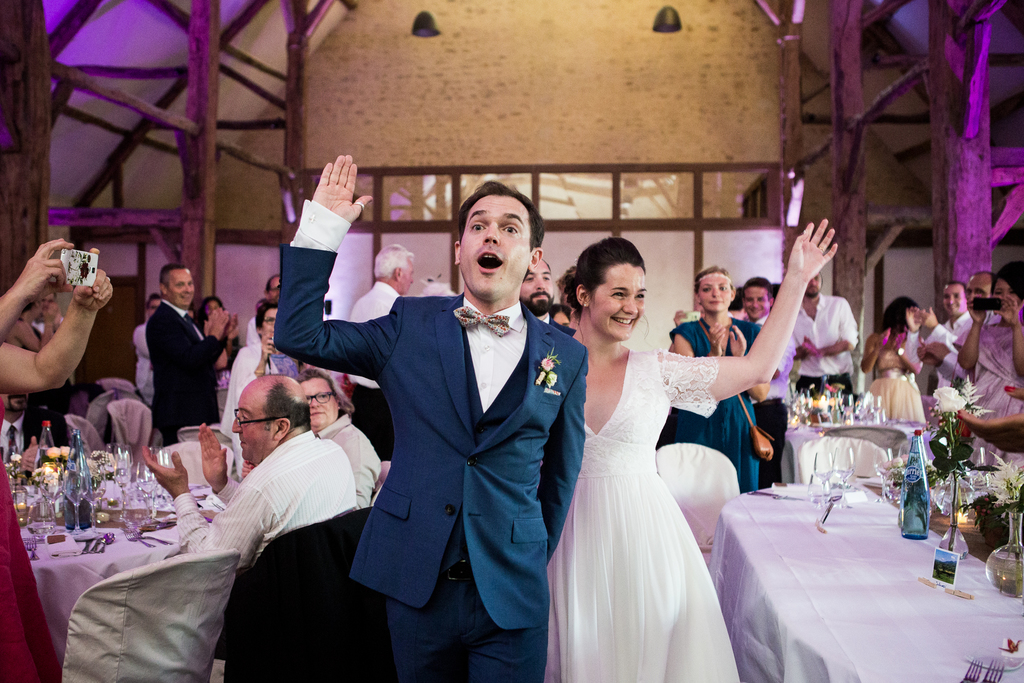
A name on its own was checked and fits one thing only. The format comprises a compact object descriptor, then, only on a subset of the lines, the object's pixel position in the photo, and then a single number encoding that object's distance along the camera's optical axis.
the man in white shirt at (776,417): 4.79
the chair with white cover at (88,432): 4.84
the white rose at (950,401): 2.30
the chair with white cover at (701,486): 3.23
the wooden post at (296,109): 11.20
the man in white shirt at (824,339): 6.19
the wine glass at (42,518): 2.76
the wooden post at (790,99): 10.47
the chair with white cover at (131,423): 5.37
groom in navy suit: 1.50
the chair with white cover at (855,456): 3.52
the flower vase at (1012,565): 1.80
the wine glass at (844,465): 2.61
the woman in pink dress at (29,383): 1.96
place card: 1.87
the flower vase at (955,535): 2.02
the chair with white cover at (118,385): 6.81
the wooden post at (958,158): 6.18
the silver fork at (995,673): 1.39
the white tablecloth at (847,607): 1.52
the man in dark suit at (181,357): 4.95
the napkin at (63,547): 2.49
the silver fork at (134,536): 2.67
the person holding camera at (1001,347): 4.13
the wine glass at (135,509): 2.78
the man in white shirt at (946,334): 5.17
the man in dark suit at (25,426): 3.22
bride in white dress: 2.02
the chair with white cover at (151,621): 1.93
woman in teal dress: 3.93
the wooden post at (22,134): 5.76
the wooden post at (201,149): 8.62
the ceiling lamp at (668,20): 9.57
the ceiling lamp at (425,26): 9.77
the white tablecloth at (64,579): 2.40
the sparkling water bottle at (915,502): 2.31
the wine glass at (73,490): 2.74
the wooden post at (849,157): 8.40
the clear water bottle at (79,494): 2.74
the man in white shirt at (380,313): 4.65
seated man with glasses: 2.29
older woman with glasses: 3.24
